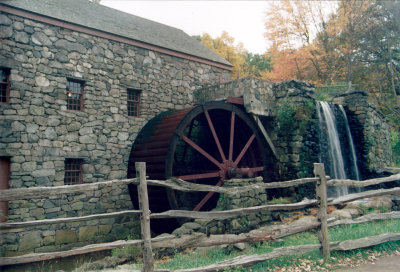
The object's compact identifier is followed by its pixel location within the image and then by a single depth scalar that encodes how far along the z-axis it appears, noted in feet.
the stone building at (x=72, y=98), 21.22
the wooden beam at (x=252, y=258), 11.17
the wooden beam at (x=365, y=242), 13.47
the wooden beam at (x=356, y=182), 14.76
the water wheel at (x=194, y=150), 22.68
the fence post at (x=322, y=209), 13.28
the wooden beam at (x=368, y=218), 15.20
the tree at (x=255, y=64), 76.43
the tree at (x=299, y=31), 60.18
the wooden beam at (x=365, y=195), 15.01
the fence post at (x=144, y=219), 10.69
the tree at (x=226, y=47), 71.22
